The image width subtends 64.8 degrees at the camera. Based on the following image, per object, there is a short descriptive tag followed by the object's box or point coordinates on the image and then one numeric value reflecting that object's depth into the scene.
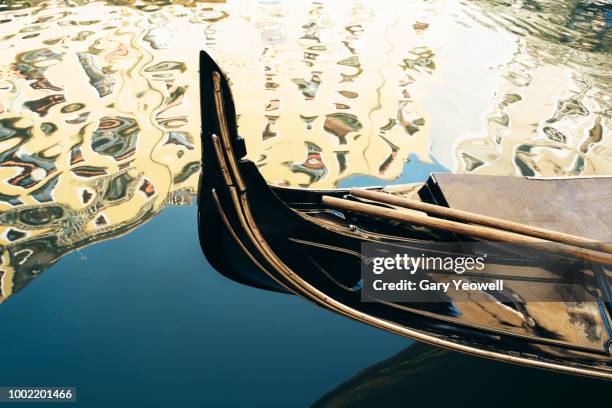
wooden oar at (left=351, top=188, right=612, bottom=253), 2.70
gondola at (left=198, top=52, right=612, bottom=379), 2.48
